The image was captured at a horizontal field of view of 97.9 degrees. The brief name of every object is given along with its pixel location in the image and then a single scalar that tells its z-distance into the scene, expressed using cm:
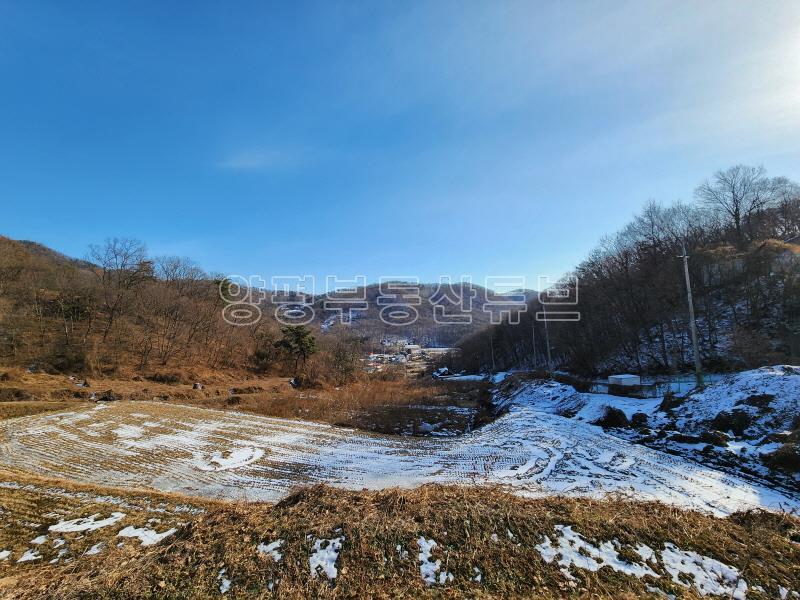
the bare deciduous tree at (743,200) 4050
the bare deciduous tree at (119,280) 3919
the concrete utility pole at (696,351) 1593
